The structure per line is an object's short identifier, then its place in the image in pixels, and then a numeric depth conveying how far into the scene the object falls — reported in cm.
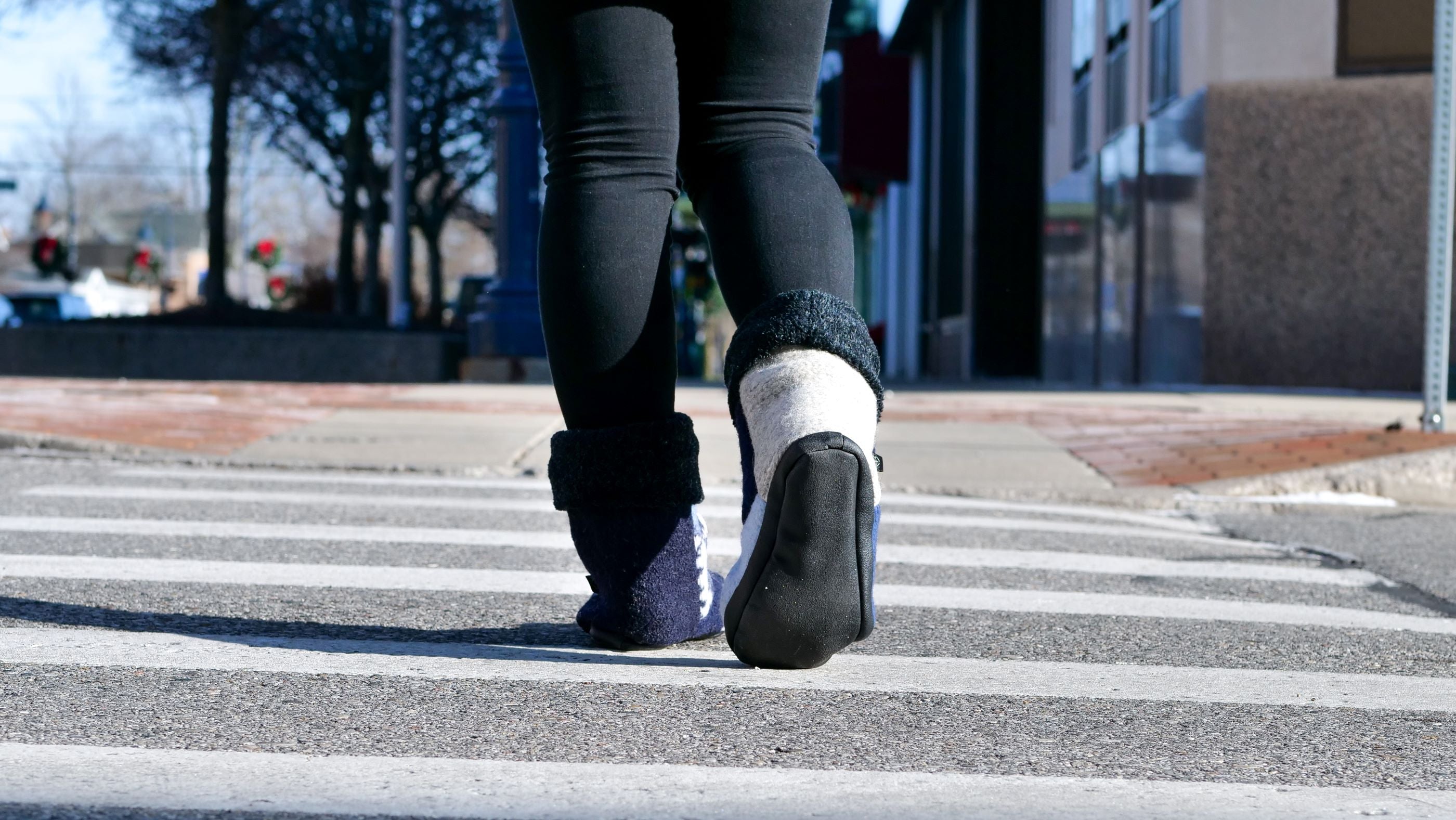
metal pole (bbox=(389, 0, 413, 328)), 2619
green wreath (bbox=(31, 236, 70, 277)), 4031
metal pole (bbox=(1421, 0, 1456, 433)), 691
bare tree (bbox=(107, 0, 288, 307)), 1917
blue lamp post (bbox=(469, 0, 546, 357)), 1233
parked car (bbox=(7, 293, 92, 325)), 3422
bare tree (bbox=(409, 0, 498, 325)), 2861
